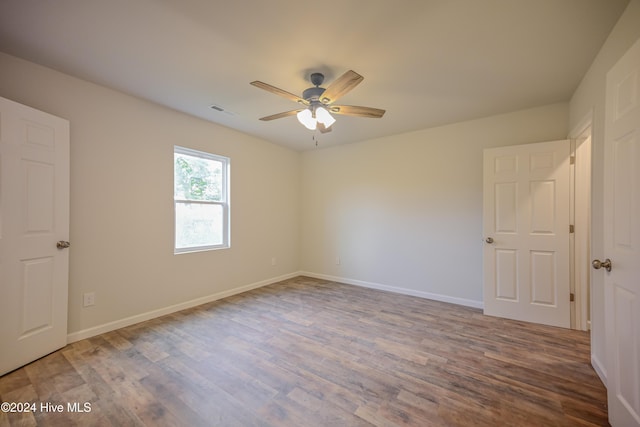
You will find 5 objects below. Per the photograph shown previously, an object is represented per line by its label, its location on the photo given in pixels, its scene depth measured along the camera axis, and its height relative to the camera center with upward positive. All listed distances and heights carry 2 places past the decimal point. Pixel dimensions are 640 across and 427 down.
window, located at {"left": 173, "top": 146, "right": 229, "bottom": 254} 3.42 +0.19
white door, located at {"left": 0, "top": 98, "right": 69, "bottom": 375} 1.97 -0.16
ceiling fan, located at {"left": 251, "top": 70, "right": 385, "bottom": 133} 2.16 +0.98
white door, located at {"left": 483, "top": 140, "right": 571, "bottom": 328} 2.85 -0.21
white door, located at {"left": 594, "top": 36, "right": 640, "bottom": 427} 1.28 -0.12
